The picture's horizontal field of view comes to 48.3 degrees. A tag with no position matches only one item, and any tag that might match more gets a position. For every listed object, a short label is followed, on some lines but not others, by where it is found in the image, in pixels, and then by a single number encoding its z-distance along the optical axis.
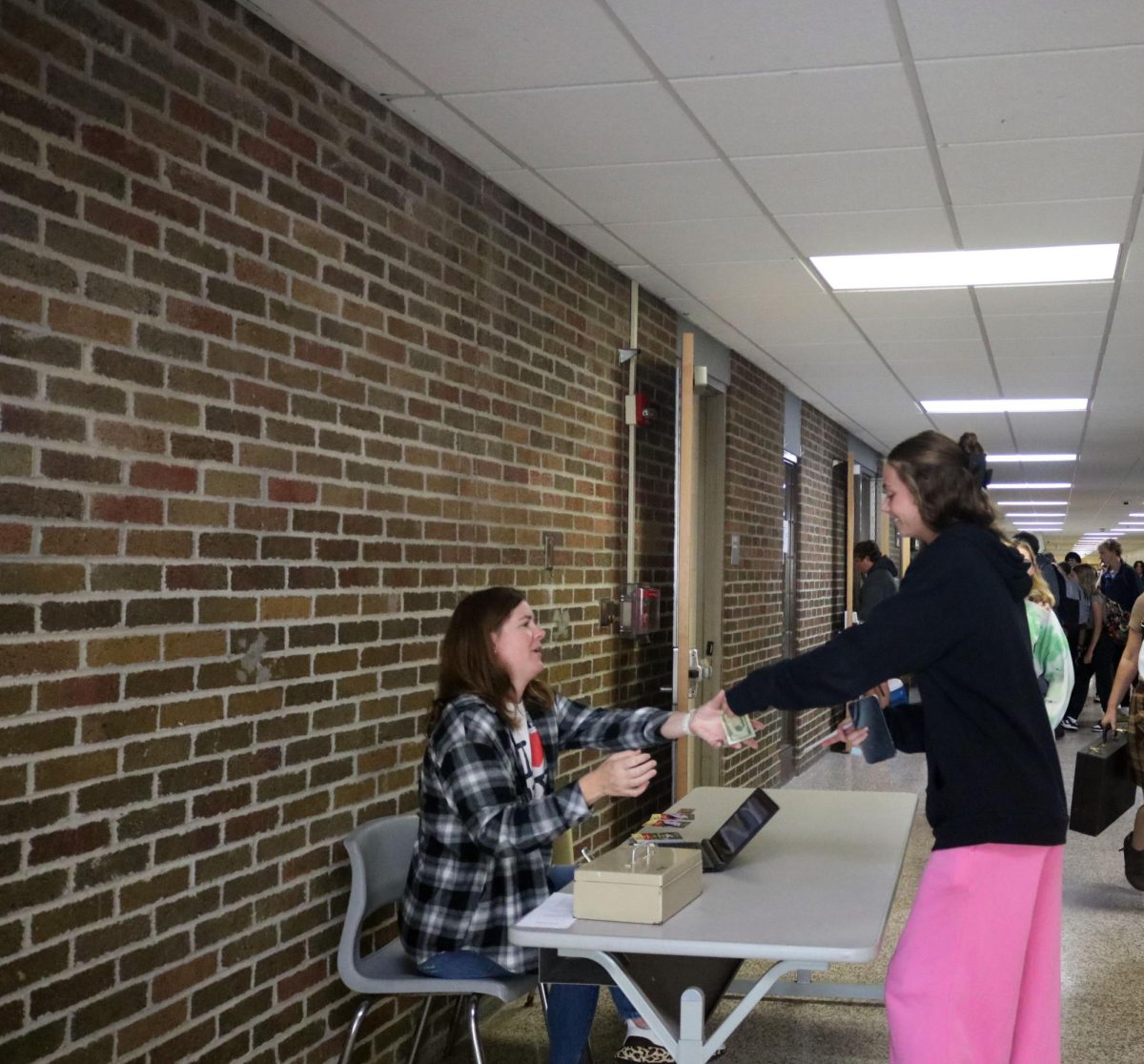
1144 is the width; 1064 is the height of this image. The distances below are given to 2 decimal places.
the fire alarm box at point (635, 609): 5.36
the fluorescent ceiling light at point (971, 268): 4.95
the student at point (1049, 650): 4.54
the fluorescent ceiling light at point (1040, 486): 15.67
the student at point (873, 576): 9.02
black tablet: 2.88
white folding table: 2.30
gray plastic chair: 2.86
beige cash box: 2.42
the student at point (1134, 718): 5.09
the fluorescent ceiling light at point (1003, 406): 8.86
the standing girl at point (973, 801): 2.44
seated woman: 2.69
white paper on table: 2.41
